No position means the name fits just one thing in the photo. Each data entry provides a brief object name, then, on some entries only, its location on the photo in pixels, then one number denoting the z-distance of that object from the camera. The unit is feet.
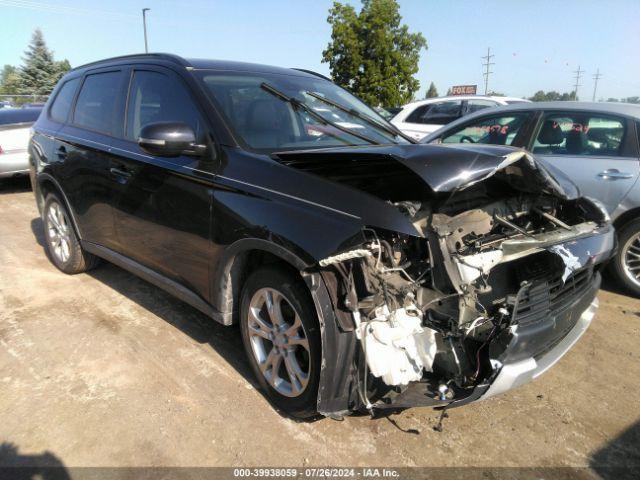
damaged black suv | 7.24
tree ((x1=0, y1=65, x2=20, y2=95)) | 150.82
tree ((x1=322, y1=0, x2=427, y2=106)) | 98.63
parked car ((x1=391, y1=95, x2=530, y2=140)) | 30.49
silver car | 14.02
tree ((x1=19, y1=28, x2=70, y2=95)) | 143.02
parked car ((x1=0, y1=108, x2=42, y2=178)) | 28.09
